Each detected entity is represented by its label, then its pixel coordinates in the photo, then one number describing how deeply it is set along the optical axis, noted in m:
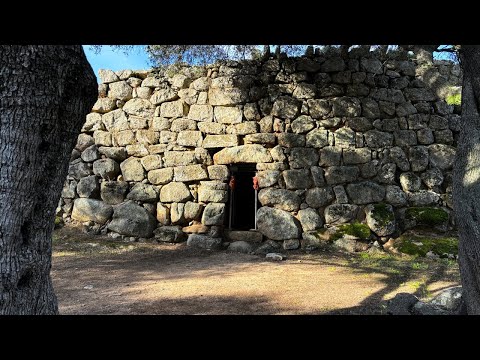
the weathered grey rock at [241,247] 6.91
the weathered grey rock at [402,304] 3.43
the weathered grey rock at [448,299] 3.46
